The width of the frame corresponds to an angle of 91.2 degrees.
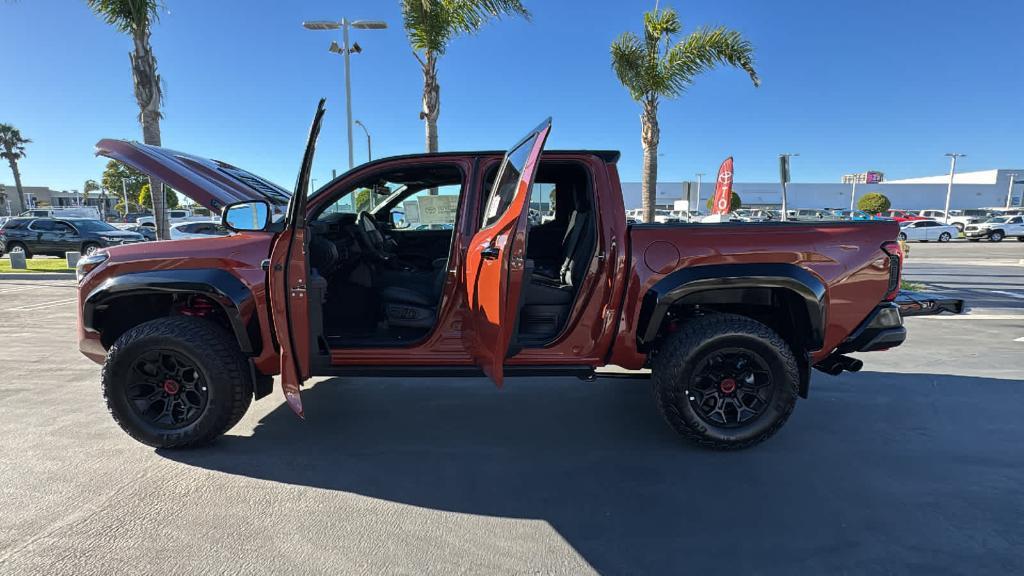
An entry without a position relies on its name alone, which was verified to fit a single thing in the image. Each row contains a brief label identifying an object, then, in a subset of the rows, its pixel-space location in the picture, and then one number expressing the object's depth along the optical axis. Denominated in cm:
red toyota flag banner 992
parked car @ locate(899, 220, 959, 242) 2650
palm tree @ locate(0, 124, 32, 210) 5781
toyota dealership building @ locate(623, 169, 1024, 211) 6944
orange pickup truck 290
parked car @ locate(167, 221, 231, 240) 1139
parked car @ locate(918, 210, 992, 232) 2938
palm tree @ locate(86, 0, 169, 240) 907
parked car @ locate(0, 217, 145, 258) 1480
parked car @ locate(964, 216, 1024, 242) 2584
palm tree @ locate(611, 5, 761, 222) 903
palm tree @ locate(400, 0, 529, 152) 881
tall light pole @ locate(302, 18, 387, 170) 1288
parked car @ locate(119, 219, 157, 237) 1788
